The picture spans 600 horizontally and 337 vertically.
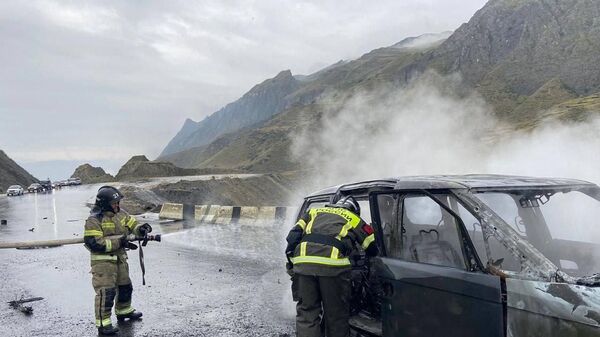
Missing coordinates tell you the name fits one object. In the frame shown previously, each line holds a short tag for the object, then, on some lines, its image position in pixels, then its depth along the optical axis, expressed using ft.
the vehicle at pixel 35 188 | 187.29
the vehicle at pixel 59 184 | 212.64
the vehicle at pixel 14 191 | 162.09
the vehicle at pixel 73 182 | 220.29
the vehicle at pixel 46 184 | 193.26
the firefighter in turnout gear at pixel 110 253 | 20.10
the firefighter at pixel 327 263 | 13.00
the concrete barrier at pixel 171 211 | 64.13
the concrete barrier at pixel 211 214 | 59.31
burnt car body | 9.27
